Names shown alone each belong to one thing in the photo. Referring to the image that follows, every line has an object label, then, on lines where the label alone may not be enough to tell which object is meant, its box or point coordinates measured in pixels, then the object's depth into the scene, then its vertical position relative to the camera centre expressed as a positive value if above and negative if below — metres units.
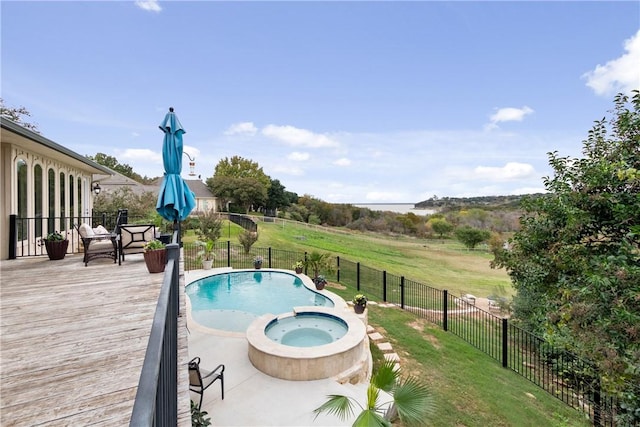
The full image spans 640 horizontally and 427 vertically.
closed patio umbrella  5.75 +0.76
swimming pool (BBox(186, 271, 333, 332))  10.14 -3.52
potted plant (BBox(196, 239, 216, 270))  14.59 -2.25
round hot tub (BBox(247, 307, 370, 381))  6.06 -3.19
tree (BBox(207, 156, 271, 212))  43.34 +3.50
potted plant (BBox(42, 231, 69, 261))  6.68 -0.77
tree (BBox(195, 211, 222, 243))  19.24 -1.02
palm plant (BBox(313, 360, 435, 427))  3.20 -2.23
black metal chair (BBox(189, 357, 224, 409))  4.66 -2.88
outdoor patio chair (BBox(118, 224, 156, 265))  6.55 -0.55
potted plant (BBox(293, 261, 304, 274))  14.00 -2.68
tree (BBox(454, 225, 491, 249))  33.28 -2.73
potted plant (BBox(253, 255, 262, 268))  14.65 -2.55
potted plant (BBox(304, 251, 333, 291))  14.10 -2.46
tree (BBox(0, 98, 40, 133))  18.52 +6.66
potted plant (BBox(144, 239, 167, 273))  5.38 -0.81
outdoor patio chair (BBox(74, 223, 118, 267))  6.22 -0.74
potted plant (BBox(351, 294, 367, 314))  9.40 -2.98
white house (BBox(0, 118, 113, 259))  6.42 +0.76
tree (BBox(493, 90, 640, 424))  4.72 -0.76
